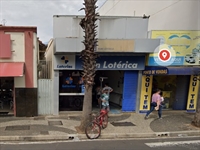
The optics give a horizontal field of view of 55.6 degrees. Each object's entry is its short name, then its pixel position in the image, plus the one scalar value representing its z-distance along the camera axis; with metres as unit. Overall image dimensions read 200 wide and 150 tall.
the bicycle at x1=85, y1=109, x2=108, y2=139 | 7.06
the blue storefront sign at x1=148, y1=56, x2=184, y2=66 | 10.15
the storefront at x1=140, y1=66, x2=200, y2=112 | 10.62
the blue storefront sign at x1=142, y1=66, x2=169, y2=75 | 9.16
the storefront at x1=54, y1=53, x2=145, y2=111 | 9.79
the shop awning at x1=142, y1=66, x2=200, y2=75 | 9.22
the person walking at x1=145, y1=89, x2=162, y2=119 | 9.35
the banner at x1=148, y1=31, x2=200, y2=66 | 10.07
